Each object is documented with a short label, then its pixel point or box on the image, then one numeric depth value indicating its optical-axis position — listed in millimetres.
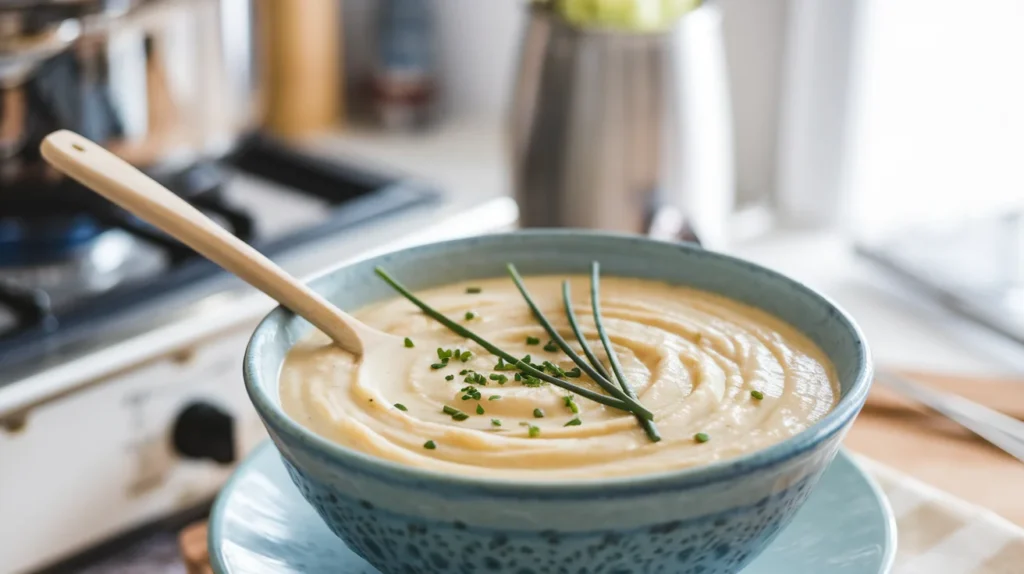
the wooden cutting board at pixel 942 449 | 749
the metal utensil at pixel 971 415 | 772
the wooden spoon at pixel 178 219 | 660
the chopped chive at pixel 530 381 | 660
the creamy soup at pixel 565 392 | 616
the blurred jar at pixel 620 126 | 872
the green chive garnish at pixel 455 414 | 640
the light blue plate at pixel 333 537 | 661
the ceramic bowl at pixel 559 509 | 581
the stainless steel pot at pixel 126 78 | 859
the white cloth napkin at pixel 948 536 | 696
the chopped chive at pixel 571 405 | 644
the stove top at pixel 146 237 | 827
